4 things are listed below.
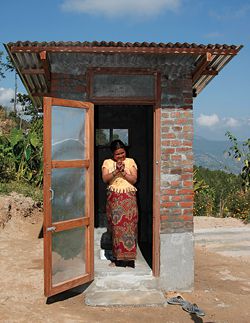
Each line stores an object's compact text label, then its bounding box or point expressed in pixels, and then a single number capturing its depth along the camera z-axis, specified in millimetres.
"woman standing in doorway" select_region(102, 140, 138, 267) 6184
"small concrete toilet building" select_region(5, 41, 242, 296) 5203
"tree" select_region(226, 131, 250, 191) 13156
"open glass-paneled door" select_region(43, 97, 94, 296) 5070
